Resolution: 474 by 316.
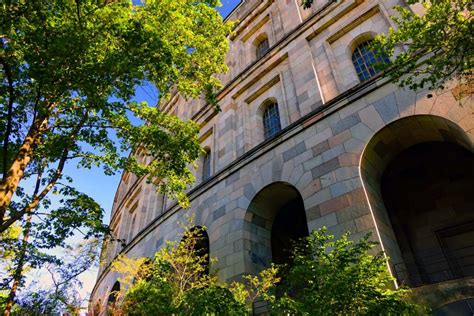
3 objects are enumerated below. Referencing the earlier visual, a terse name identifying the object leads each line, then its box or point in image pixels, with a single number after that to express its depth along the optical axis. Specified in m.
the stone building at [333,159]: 8.84
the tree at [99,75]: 7.63
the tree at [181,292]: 7.07
